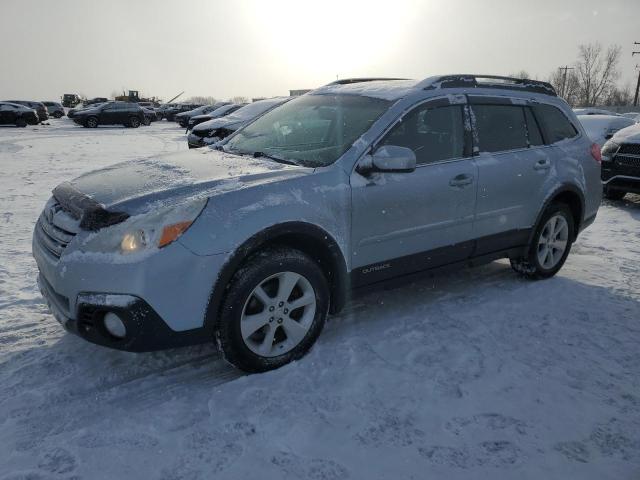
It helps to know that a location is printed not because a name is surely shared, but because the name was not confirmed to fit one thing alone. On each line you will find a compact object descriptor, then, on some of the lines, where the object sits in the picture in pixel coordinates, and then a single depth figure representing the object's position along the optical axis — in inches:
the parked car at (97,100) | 1893.7
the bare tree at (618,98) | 3269.9
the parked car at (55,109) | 1679.4
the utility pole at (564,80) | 3389.0
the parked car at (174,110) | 1665.8
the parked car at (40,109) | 1269.6
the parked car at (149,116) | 1326.3
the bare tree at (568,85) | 3380.9
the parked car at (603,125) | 463.8
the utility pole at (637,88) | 2373.5
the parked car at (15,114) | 1072.6
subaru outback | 108.0
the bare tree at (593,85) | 3053.6
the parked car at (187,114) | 1234.6
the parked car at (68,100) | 2406.5
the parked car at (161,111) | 1716.8
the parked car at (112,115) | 1153.5
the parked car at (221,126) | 505.7
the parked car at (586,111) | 785.6
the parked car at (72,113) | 1172.2
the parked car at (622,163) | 323.0
